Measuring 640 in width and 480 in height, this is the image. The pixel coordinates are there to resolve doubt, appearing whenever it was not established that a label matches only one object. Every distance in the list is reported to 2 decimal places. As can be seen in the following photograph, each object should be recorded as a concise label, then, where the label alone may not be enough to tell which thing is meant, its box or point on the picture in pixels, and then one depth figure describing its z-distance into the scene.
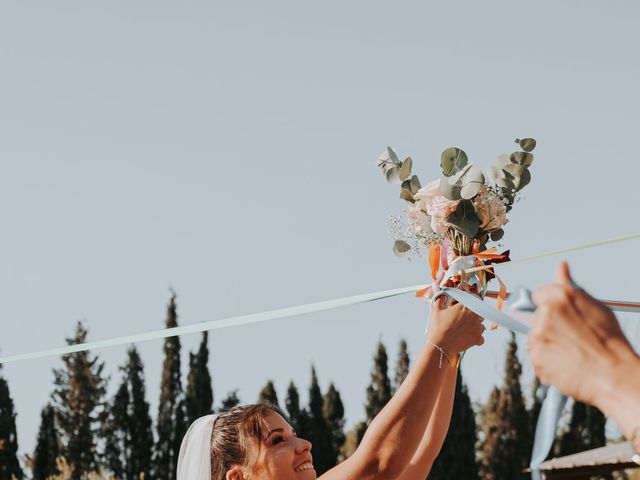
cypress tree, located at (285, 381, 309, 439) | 32.66
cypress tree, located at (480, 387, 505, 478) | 31.06
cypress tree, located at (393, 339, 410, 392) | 32.59
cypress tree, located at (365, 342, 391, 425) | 32.28
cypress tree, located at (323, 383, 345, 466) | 32.72
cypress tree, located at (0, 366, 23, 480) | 28.19
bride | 3.29
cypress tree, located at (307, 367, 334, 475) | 31.77
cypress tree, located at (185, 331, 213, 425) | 31.31
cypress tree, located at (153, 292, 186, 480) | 30.20
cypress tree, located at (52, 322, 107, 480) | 29.33
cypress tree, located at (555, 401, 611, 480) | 31.11
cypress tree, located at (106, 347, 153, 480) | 30.02
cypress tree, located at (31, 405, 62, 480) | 29.12
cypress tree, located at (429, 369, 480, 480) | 30.80
